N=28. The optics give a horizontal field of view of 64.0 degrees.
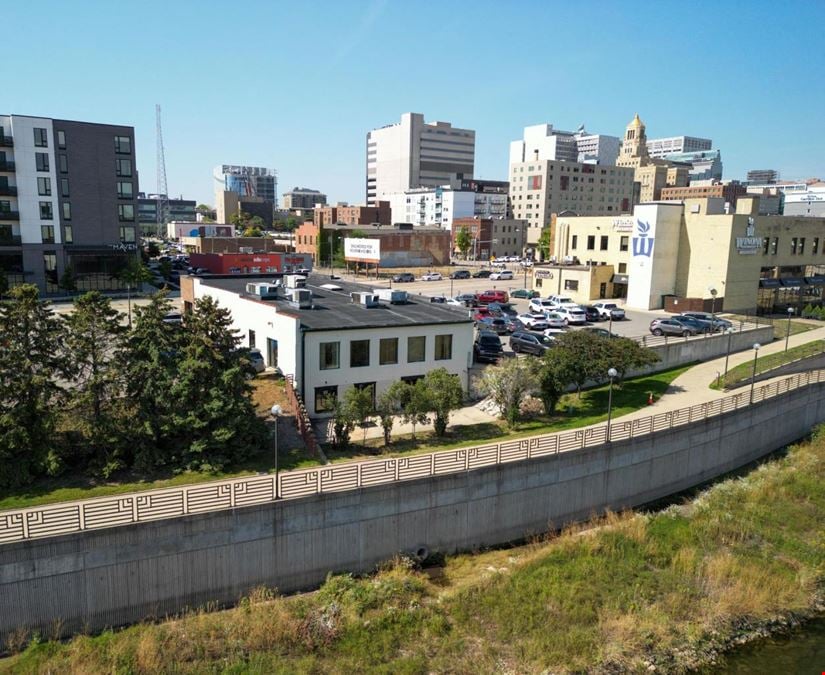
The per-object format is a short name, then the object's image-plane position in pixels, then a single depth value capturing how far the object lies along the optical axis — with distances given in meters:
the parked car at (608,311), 55.16
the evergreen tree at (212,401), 23.14
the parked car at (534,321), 49.82
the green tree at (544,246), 121.29
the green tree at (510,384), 30.67
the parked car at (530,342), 40.88
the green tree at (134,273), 64.83
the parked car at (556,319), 50.28
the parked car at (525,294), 68.94
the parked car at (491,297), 61.51
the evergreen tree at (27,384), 21.00
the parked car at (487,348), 39.97
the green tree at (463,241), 122.94
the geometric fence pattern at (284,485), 17.39
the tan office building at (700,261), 59.56
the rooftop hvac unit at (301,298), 34.62
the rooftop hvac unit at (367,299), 36.97
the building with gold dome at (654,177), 197.75
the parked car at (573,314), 52.34
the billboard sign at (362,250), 89.81
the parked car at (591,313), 54.22
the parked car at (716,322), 47.78
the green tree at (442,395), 27.88
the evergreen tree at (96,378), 22.58
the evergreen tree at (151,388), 22.94
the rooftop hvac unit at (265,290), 36.75
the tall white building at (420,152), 190.88
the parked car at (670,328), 47.12
